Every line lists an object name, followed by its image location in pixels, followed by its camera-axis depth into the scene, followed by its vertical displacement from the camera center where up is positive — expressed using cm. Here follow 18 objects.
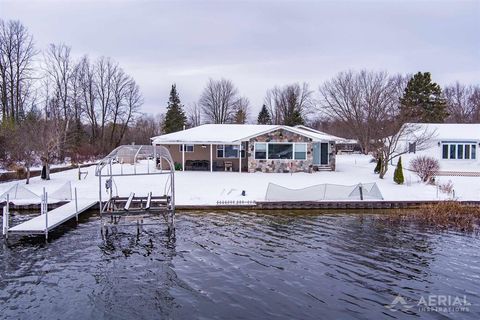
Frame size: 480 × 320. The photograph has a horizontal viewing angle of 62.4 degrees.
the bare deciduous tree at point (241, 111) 6378 +703
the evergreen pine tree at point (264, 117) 6506 +582
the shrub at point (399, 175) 2267 -138
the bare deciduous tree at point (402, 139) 2530 +83
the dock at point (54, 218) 1217 -224
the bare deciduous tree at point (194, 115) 7231 +705
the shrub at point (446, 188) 1981 -190
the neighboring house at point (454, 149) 2931 +13
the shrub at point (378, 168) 2736 -117
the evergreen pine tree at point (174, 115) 5494 +533
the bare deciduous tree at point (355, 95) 4979 +764
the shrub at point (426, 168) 2288 -101
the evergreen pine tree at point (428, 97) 5159 +702
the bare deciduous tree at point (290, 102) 6506 +837
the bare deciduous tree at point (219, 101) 6425 +843
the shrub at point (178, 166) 2939 -100
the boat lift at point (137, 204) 1266 -182
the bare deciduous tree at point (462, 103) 5717 +733
